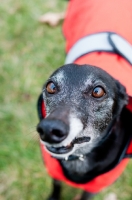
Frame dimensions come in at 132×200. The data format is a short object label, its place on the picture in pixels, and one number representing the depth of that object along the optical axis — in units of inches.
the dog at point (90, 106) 24.7
